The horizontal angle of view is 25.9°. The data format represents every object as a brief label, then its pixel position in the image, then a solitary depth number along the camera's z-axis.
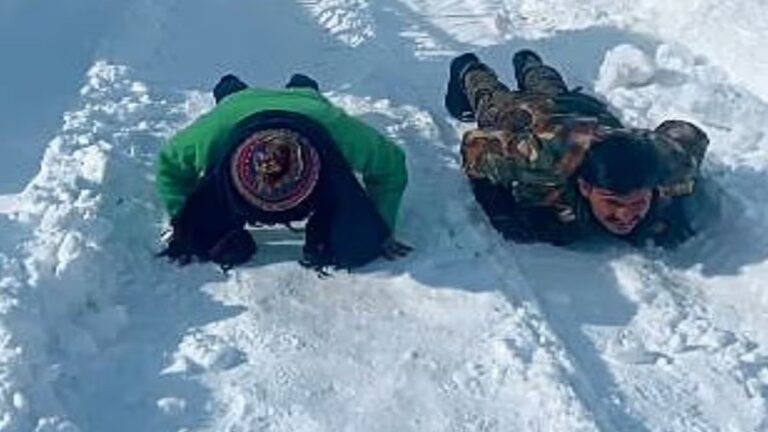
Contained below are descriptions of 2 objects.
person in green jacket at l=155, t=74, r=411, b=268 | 5.41
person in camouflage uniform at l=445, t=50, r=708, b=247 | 5.57
